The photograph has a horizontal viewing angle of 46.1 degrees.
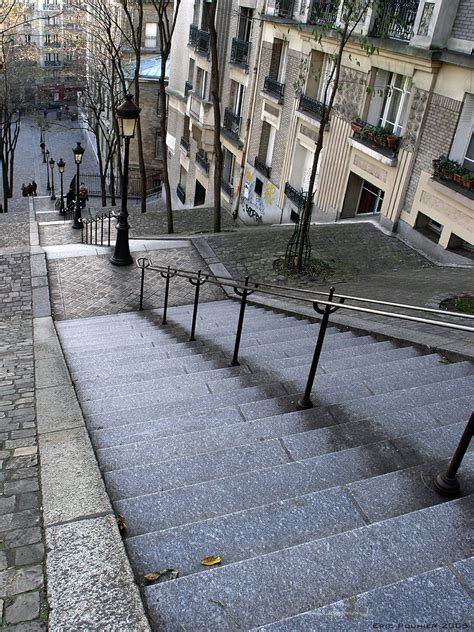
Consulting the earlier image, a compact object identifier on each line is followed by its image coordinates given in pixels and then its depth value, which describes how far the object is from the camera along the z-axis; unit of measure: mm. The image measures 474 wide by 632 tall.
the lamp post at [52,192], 28570
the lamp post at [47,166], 33100
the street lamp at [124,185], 10555
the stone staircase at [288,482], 2410
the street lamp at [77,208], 17909
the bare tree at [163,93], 15320
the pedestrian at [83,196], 24920
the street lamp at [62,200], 23547
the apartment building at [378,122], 11125
